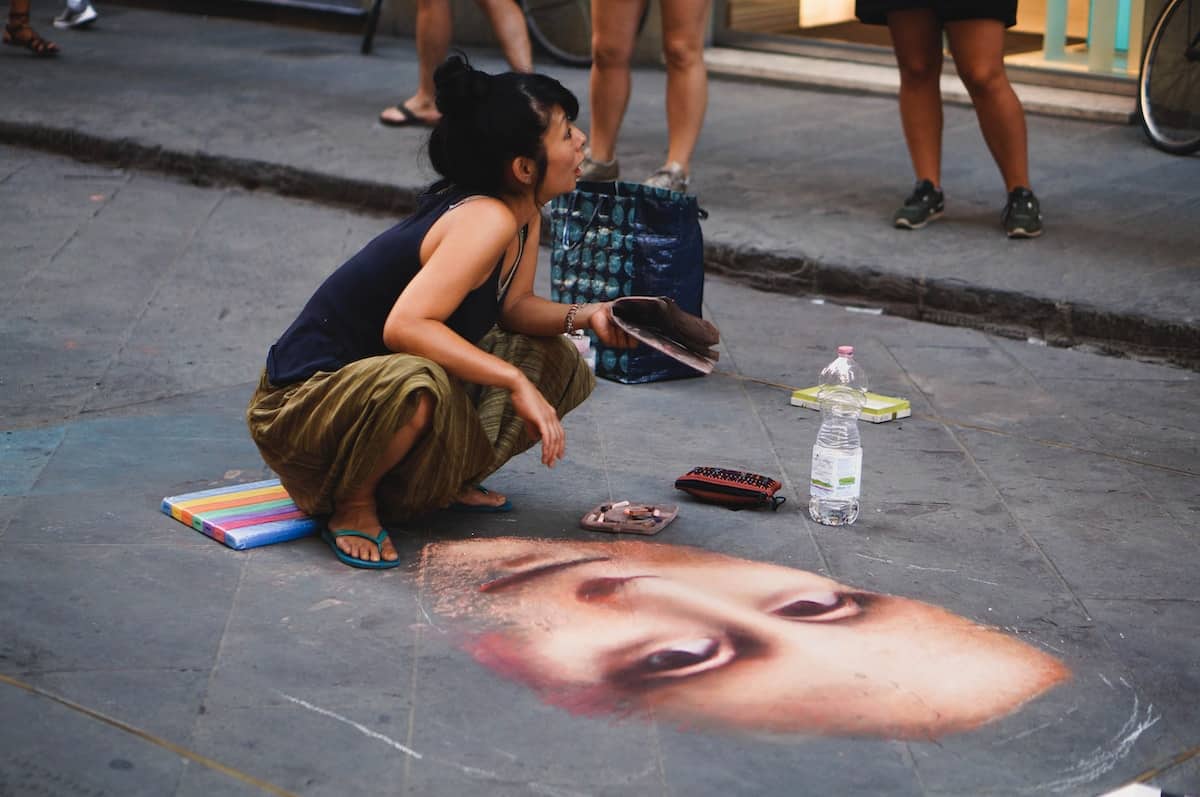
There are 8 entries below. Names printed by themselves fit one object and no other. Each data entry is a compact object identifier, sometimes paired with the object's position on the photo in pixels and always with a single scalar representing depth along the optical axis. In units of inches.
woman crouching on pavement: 134.3
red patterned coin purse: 153.3
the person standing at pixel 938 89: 226.8
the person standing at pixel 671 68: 242.8
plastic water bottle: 148.6
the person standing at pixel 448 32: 291.0
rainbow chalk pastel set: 142.3
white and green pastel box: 180.1
